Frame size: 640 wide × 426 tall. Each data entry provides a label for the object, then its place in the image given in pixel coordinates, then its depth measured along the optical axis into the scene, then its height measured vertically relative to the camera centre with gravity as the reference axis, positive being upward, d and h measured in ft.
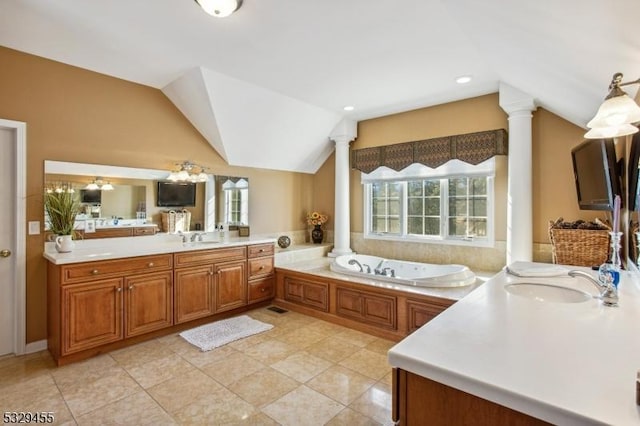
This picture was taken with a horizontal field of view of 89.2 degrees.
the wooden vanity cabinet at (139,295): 8.77 -2.62
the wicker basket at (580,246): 8.41 -0.88
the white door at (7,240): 9.20 -0.77
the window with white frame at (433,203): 13.12 +0.44
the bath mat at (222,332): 10.19 -4.03
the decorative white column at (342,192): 16.02 +1.06
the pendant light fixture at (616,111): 4.50 +1.44
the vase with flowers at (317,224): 17.35 -0.58
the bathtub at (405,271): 10.85 -2.28
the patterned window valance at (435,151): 12.22 +2.63
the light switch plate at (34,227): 9.50 -0.41
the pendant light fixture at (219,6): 6.77 +4.41
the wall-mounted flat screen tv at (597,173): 6.95 +0.95
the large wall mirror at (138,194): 10.32 +0.73
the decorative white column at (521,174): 11.00 +1.34
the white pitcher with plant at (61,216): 9.58 -0.09
